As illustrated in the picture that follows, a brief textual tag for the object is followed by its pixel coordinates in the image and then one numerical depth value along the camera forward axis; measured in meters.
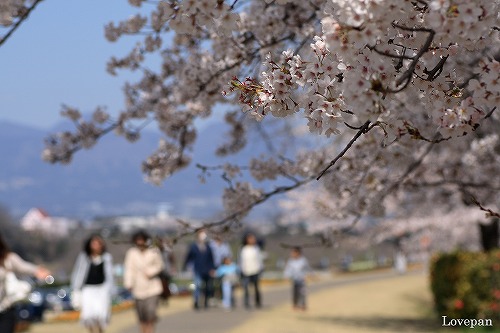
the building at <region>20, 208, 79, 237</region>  83.43
